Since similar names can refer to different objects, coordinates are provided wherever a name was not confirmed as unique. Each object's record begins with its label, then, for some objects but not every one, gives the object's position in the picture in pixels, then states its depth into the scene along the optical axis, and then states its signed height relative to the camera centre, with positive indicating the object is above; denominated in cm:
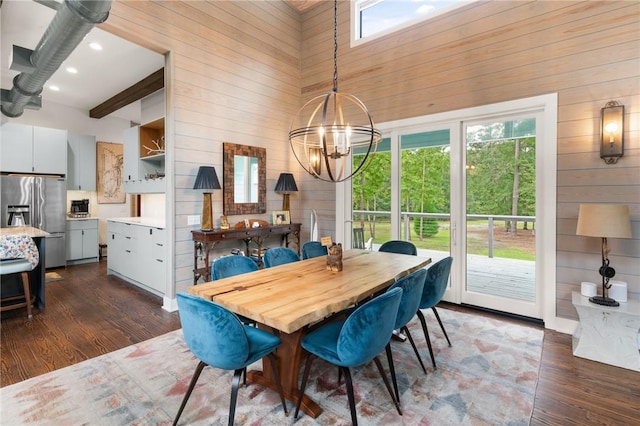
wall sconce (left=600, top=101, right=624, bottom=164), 287 +70
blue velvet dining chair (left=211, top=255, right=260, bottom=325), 261 -51
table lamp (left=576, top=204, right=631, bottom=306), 262 -15
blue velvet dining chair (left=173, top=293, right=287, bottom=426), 161 -67
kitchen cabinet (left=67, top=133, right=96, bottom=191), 652 +94
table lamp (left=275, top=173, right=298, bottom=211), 483 +36
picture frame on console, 486 -15
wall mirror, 429 +41
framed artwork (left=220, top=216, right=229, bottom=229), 408 -20
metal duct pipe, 239 +149
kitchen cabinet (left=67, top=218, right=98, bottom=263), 620 -66
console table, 378 -39
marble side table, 255 -105
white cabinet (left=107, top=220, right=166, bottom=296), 411 -67
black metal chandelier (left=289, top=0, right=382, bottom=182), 229 +80
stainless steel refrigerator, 538 +2
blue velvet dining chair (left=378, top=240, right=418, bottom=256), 361 -46
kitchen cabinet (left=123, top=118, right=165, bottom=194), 490 +81
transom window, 401 +267
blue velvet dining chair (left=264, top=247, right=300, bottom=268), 315 -50
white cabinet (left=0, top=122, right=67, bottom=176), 552 +106
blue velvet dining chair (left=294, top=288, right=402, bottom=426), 170 -72
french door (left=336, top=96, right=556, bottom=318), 341 +13
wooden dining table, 170 -54
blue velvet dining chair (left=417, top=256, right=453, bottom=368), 260 -65
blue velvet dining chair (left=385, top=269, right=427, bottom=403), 208 -62
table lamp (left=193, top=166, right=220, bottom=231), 376 +26
